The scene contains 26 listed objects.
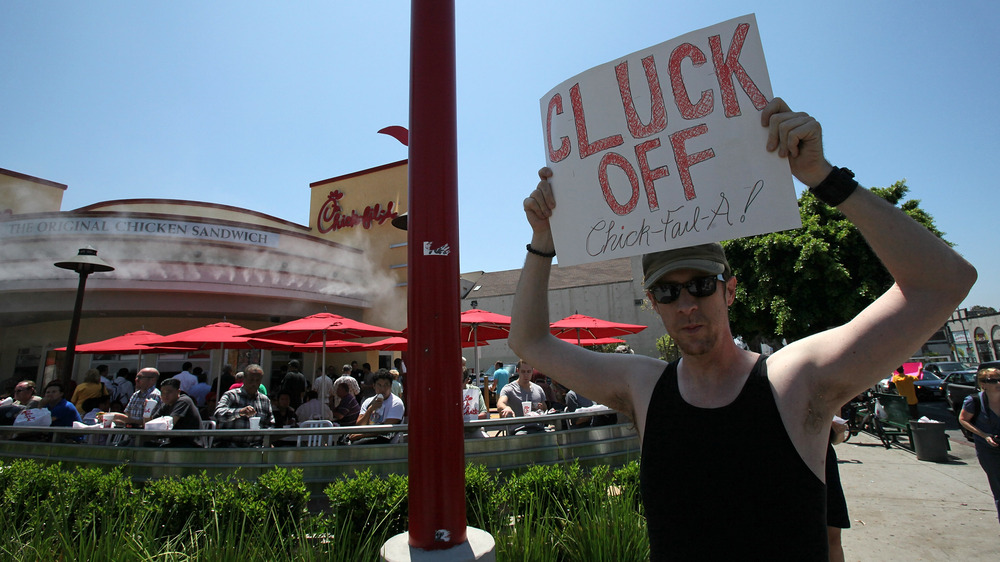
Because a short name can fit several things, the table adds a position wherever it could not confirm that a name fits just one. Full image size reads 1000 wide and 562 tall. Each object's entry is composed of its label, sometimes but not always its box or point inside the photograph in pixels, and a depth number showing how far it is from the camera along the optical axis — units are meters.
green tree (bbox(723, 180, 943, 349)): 16.92
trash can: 8.99
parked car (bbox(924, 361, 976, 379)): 22.70
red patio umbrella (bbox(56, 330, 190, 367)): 11.88
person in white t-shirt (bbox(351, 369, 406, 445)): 6.81
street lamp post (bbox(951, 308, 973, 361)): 49.92
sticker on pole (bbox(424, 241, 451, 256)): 2.42
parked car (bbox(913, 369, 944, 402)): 20.06
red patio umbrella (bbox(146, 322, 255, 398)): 10.92
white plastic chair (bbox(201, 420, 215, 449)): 6.01
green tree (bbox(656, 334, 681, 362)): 32.51
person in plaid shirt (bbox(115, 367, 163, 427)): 7.19
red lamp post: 2.31
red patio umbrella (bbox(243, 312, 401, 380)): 10.12
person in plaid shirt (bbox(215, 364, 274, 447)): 6.38
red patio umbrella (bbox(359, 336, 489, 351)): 12.87
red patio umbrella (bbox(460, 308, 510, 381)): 9.83
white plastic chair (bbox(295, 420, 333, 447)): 7.23
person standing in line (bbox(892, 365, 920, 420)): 10.60
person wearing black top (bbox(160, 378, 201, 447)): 5.98
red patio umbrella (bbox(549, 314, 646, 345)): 11.86
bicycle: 10.69
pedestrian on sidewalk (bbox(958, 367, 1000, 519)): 4.96
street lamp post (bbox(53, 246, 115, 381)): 9.24
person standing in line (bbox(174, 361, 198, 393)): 11.58
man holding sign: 1.26
